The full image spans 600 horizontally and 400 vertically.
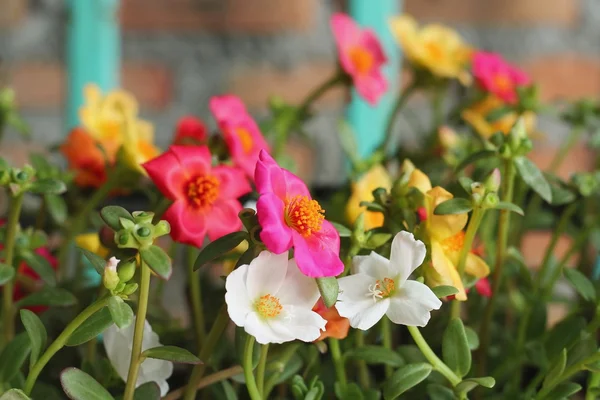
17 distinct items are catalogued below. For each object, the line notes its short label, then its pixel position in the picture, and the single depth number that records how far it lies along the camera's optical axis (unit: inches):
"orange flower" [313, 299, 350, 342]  18.3
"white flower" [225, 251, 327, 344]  17.4
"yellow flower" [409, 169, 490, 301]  18.2
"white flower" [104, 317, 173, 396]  18.4
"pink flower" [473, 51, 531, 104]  24.1
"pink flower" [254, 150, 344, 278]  17.2
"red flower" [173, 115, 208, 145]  22.3
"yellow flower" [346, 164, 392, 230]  20.3
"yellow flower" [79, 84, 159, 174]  24.1
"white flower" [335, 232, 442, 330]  17.5
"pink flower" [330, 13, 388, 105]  23.8
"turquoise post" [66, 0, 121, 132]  34.8
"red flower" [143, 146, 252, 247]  18.9
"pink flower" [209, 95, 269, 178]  20.5
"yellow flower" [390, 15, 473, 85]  24.8
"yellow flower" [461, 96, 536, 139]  24.0
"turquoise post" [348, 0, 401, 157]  33.9
